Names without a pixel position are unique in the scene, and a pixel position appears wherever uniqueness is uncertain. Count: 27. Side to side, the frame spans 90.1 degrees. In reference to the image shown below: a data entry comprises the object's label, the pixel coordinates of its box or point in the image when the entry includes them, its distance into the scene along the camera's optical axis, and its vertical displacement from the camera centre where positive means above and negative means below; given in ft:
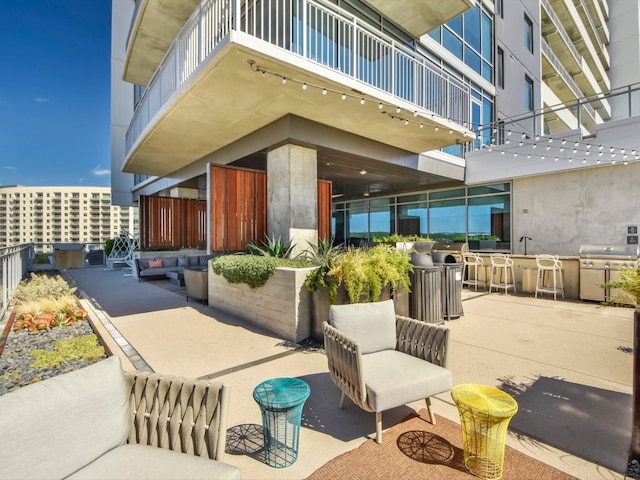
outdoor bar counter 26.91 -3.45
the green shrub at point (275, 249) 21.07 -0.85
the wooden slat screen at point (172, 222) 40.70 +1.98
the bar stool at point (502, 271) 29.33 -3.50
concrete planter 15.84 -3.68
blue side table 7.23 -4.33
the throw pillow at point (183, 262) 36.78 -2.84
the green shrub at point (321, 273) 15.48 -1.79
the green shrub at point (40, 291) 20.38 -3.62
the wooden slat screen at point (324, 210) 28.50 +2.39
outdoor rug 6.86 -5.15
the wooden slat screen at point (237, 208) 22.36 +2.13
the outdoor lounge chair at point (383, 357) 8.04 -3.63
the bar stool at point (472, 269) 31.50 -3.45
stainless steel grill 23.93 -2.53
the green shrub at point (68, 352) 11.28 -4.33
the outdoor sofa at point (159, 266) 36.17 -3.27
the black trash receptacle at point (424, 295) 17.37 -3.25
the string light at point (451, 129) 16.37 +8.05
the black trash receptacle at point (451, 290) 19.47 -3.35
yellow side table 6.60 -4.16
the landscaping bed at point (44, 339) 10.69 -4.37
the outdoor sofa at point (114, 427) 4.57 -3.17
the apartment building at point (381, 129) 18.21 +8.07
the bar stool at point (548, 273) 26.68 -3.44
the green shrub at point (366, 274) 14.33 -1.74
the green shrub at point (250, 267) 17.52 -1.76
